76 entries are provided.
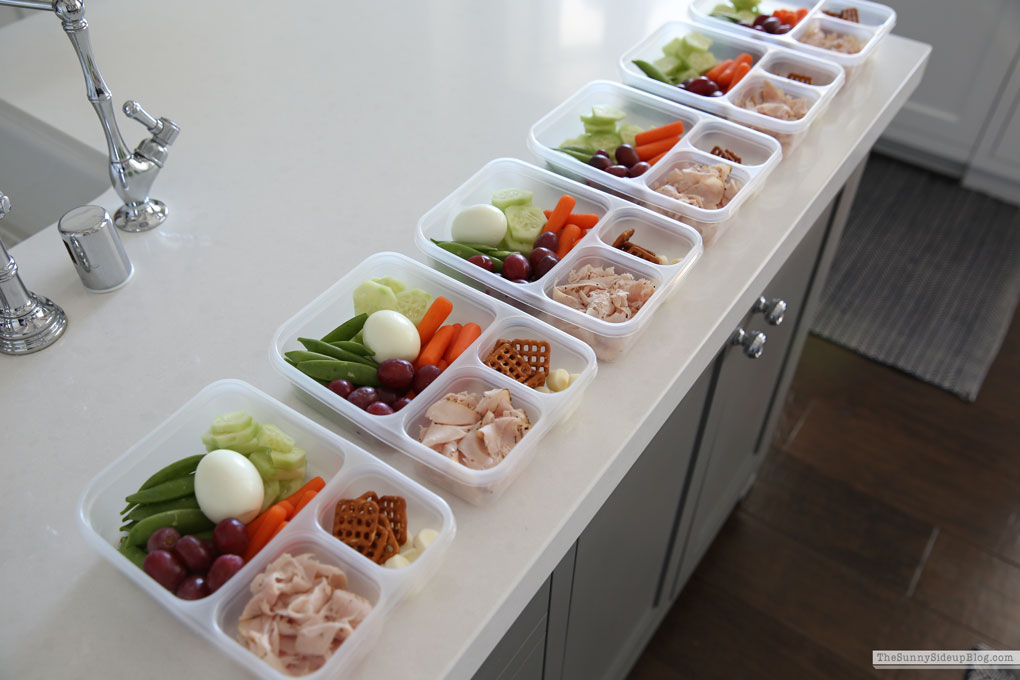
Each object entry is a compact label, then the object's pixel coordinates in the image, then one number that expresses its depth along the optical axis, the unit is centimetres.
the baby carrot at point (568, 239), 98
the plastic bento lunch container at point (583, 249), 90
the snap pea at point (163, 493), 74
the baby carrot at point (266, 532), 71
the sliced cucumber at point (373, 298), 90
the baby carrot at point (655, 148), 111
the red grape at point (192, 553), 70
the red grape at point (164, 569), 69
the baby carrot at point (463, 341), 86
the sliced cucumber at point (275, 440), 77
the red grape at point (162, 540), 71
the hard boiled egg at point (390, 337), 84
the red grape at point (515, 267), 93
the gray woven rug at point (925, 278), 216
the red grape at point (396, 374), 82
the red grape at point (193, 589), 68
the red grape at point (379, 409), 80
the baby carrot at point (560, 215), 100
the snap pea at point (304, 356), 84
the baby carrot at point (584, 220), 100
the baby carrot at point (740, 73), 121
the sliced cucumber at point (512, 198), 101
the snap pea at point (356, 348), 85
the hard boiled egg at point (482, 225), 98
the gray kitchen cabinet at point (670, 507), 101
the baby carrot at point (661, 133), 111
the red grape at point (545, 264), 95
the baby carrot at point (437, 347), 85
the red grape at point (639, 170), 107
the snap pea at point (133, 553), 71
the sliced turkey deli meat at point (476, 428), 77
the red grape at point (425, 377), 83
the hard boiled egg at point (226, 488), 72
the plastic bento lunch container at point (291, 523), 66
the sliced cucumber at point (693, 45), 124
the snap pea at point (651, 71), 121
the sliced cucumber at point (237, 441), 76
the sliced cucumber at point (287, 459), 75
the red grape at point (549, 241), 97
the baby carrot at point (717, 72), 122
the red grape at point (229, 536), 71
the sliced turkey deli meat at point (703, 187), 103
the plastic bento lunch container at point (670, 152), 103
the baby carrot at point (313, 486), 75
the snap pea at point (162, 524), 72
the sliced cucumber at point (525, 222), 99
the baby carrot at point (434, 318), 88
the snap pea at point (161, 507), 74
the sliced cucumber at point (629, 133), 113
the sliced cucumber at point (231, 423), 77
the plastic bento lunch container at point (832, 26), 124
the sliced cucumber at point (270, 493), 75
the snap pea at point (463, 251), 96
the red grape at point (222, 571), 69
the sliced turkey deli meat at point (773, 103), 115
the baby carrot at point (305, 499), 74
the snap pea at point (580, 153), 109
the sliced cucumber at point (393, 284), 92
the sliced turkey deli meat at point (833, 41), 128
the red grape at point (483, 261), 95
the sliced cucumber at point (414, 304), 90
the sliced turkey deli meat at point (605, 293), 89
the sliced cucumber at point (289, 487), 76
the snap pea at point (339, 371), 83
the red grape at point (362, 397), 81
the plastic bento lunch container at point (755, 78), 114
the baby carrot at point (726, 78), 122
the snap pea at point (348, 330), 87
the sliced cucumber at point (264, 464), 76
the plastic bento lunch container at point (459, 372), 77
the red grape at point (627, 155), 108
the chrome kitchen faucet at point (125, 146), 92
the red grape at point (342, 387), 82
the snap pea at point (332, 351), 85
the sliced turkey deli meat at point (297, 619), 64
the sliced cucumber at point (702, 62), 124
